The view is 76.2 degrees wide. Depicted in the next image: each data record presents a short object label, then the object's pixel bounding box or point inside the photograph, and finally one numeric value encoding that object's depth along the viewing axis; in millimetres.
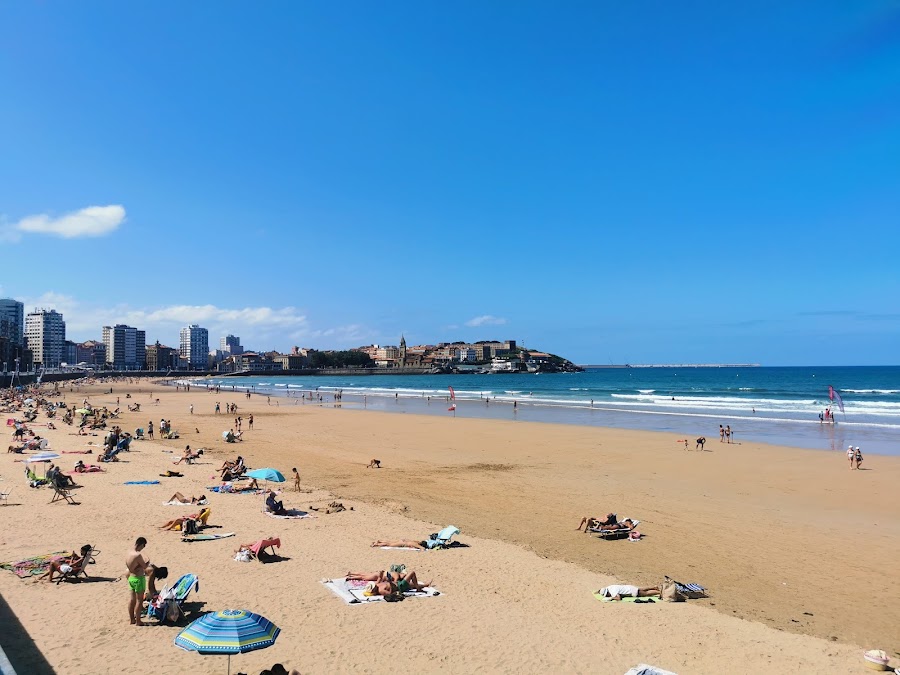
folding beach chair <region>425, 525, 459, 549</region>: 10727
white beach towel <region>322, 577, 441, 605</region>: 8219
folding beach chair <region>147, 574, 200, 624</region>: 7371
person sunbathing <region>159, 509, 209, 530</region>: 11680
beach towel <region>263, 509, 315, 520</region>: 13026
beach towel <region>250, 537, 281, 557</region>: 9875
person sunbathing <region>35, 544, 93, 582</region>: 8578
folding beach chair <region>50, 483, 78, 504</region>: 13711
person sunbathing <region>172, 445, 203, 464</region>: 20328
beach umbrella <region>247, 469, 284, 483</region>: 15133
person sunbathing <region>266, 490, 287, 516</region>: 13148
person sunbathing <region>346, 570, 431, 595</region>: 8477
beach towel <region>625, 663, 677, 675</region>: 5825
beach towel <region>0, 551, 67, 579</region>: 8789
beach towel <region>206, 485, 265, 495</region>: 15703
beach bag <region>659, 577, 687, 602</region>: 8461
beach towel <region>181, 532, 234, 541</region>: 11014
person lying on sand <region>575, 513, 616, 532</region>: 11984
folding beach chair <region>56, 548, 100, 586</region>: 8602
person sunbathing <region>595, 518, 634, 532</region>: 11805
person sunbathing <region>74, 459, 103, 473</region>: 17531
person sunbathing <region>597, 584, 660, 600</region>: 8445
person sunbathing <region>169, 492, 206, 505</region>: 13996
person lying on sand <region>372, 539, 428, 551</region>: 10703
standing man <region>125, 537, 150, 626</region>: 7328
